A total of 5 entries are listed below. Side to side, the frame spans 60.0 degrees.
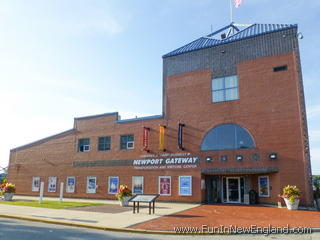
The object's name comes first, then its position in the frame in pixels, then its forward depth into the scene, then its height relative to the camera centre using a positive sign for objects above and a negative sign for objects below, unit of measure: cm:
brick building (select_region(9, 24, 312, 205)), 2055 +376
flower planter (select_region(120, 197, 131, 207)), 1991 -173
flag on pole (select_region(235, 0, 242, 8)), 2558 +1583
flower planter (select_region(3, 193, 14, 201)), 2381 -177
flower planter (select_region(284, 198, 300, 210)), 1800 -172
